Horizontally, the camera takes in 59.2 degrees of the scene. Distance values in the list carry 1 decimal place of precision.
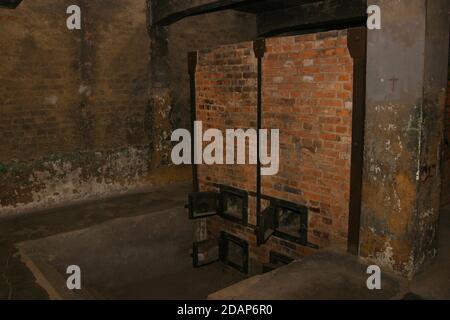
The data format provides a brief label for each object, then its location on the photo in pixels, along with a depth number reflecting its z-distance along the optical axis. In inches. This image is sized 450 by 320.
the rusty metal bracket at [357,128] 141.9
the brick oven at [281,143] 154.9
